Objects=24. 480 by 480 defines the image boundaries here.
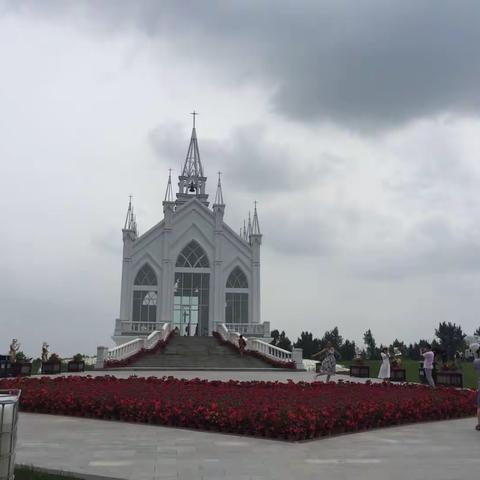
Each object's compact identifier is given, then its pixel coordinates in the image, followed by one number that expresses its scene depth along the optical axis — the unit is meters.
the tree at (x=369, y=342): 67.88
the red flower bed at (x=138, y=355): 28.56
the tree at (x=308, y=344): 51.59
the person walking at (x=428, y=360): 17.99
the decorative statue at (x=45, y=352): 30.10
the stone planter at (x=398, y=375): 24.55
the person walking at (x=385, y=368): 23.39
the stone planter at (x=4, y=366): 23.91
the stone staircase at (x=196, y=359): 30.09
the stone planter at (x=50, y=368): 26.08
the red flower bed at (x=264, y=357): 29.63
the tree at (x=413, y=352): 59.66
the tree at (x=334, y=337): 68.21
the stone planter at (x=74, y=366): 27.22
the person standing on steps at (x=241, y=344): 33.71
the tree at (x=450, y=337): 58.92
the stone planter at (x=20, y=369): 24.51
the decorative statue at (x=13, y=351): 27.69
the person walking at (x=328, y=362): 20.83
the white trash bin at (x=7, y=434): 5.23
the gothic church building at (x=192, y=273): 45.47
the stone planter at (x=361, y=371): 25.77
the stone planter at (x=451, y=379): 21.09
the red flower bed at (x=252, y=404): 10.38
